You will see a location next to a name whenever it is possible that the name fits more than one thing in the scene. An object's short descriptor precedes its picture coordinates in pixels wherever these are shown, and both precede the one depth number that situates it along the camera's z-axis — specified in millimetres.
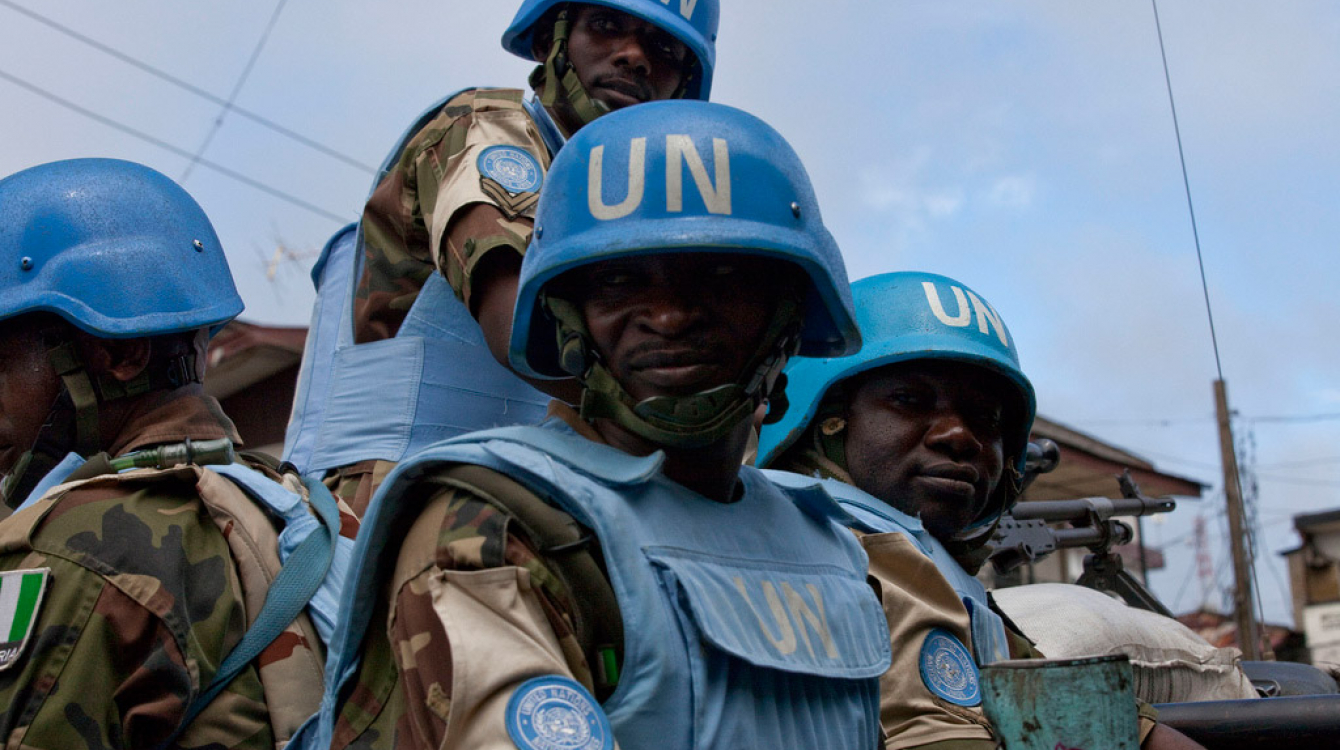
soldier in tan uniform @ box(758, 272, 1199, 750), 3311
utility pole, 18297
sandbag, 4469
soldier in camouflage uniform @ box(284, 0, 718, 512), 2752
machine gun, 5469
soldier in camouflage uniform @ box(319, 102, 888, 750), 1708
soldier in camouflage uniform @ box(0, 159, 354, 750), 2195
